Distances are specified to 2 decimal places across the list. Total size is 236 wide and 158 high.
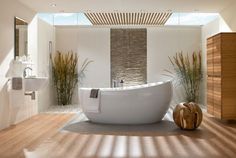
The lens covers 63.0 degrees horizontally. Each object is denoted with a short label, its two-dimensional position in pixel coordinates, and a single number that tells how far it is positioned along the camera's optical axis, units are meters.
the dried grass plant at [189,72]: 5.14
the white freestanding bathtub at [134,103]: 3.32
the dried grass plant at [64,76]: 5.19
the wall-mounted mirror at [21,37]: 3.65
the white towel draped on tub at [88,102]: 3.40
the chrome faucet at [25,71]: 3.85
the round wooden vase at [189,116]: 2.98
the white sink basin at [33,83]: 3.63
